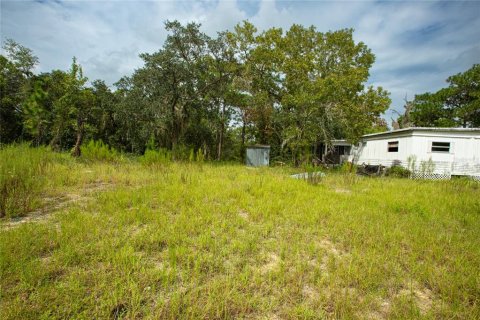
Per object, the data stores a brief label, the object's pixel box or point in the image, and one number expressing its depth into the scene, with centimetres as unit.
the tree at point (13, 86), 1554
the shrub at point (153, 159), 784
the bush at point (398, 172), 1177
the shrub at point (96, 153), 809
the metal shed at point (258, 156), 1559
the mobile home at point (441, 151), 1131
